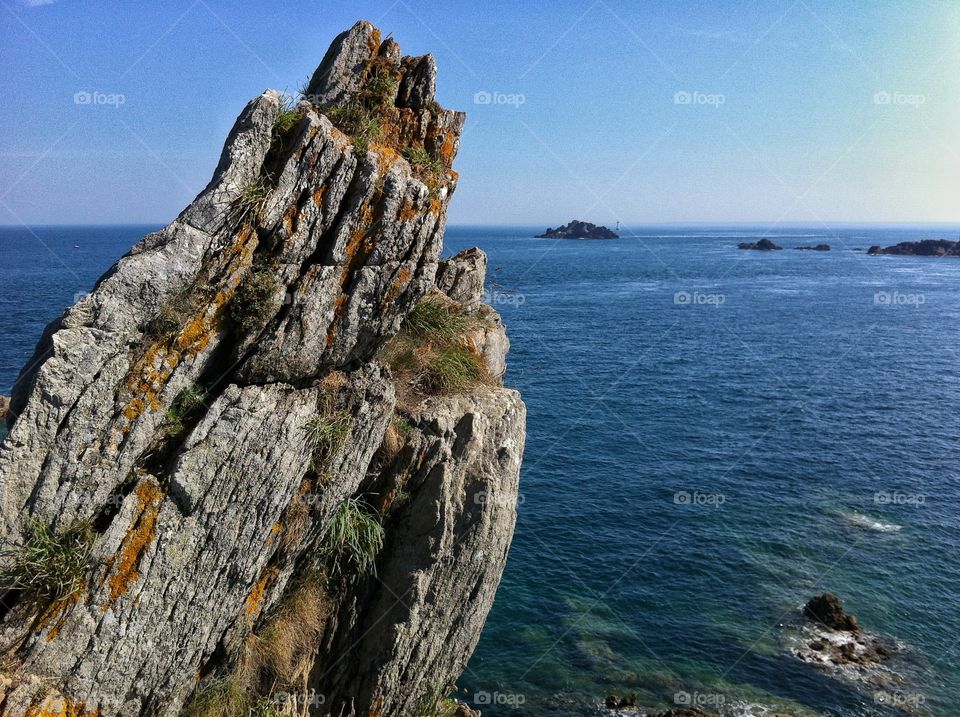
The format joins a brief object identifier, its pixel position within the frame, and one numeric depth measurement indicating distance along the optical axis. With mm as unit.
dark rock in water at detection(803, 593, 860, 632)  28281
